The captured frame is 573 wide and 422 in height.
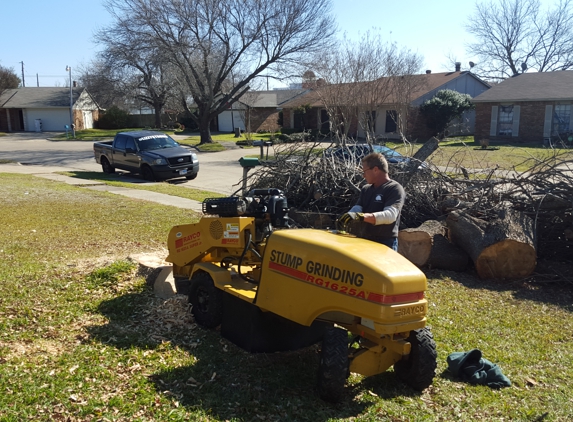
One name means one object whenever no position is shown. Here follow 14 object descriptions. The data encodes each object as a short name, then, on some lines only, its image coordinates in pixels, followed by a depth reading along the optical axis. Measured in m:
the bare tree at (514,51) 55.94
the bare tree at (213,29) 32.38
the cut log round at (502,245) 8.04
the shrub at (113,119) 63.41
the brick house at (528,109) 36.09
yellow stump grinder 4.11
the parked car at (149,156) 20.38
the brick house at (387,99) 27.02
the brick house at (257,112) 57.41
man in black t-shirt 5.10
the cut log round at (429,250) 8.45
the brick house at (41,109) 61.97
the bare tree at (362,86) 26.84
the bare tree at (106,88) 50.49
